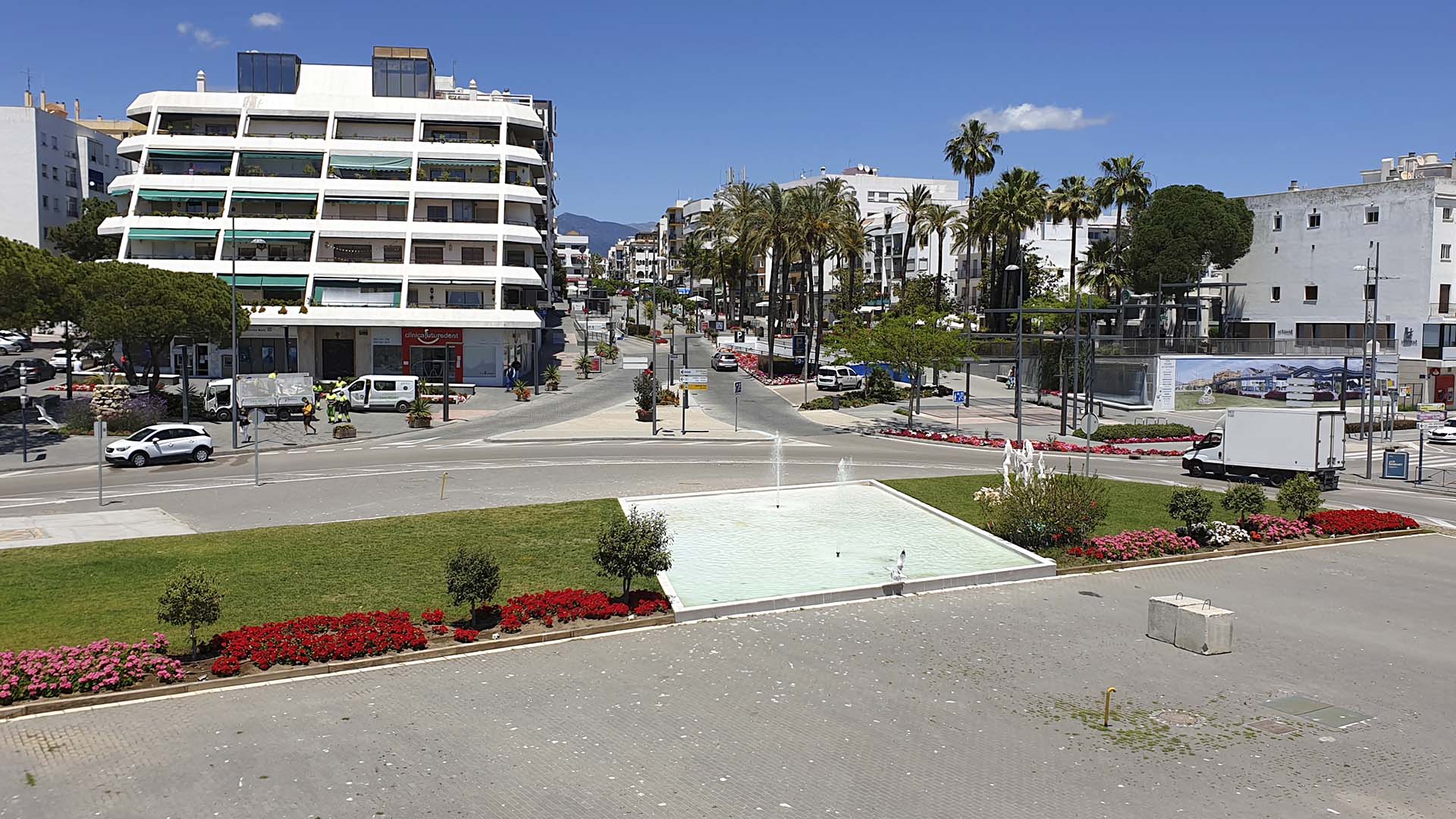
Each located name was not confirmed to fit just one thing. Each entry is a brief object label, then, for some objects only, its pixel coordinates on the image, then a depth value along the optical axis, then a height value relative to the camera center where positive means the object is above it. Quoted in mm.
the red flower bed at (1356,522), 27578 -4860
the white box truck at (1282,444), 35906 -3612
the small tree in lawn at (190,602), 15547 -4152
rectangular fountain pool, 20203 -4959
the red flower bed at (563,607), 17750 -4789
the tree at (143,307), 47281 +989
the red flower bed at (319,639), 15547 -4793
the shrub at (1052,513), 24078 -4088
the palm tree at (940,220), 87562 +10226
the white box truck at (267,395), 49875 -3205
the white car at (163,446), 37812 -4411
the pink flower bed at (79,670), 13938 -4776
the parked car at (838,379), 69188 -2804
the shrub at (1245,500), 26500 -4083
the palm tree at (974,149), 78125 +14526
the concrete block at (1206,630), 16844 -4749
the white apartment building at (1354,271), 67375 +5182
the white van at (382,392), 55281 -3265
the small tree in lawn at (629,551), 18578 -3933
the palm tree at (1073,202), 77250 +10501
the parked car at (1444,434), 52719 -4568
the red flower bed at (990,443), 46344 -4771
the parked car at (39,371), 55875 -2572
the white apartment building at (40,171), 86500 +13642
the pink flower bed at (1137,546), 23859 -4856
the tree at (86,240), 83875 +7157
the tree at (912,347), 51031 -446
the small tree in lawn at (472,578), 17047 -4088
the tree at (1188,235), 74312 +7862
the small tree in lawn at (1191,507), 25359 -4100
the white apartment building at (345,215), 65312 +7745
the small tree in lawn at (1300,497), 28156 -4227
